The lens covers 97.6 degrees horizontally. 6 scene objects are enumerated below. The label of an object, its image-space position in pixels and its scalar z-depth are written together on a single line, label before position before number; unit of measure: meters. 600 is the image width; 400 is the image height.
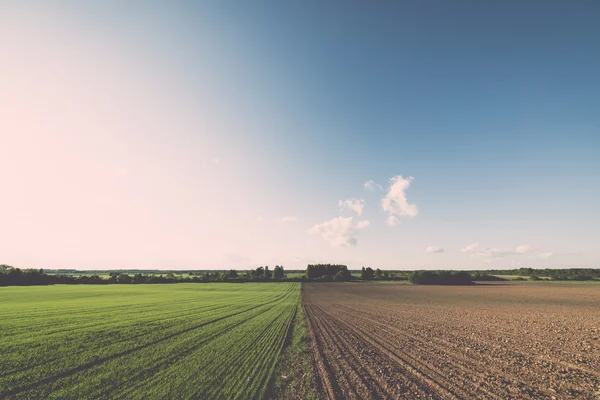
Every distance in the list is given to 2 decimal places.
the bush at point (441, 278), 107.44
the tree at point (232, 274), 135.29
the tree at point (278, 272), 156.11
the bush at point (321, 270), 150.12
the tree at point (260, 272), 152.44
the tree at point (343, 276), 132.88
